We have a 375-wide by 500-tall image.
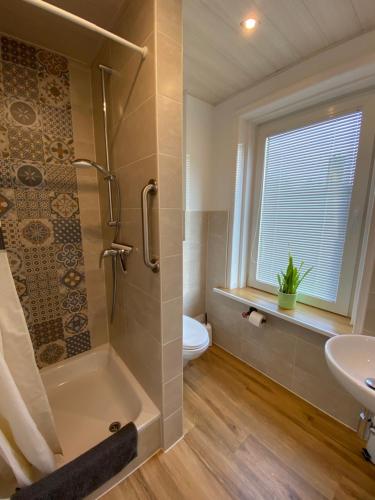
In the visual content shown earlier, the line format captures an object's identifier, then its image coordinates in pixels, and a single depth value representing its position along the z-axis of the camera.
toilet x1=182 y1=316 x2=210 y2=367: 1.49
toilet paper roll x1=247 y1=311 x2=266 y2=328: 1.69
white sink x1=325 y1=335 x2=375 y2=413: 1.02
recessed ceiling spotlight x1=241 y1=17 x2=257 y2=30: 1.12
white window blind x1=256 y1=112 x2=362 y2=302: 1.46
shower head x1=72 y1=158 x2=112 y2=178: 1.16
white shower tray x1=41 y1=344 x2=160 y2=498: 1.16
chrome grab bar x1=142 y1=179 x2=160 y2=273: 0.95
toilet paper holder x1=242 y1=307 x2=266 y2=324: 1.77
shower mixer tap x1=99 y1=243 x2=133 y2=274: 1.27
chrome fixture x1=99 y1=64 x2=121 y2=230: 1.24
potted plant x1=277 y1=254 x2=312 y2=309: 1.60
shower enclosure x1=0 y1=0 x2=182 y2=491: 0.98
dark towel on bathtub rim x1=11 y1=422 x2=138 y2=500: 0.82
